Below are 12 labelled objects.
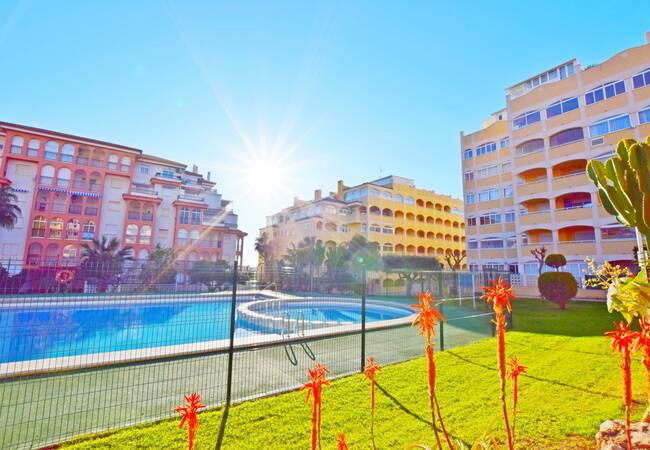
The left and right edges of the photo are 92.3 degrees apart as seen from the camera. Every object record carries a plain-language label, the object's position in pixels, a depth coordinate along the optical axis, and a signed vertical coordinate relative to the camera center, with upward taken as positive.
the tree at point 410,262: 35.50 +0.96
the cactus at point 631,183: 4.26 +1.32
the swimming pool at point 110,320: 6.22 -1.26
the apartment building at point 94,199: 30.75 +7.39
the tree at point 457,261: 30.91 +1.03
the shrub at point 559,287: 17.04 -0.77
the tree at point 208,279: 10.41 -0.39
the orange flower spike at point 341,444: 1.37 -0.78
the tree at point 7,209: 27.34 +5.06
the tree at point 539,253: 21.50 +1.39
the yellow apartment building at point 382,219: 45.47 +7.90
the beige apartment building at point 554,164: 23.16 +9.77
